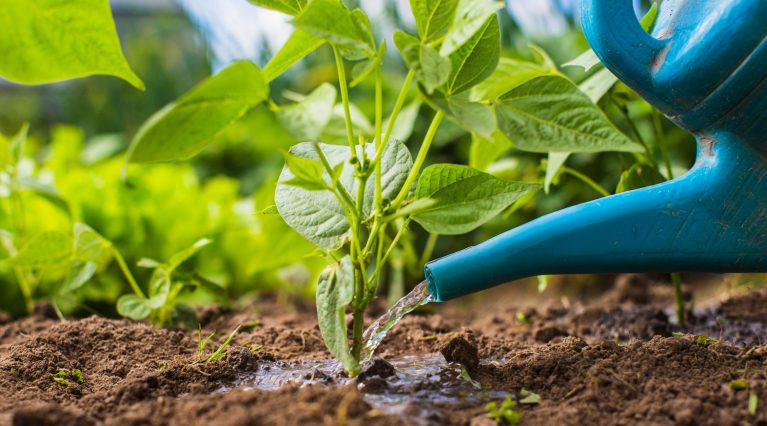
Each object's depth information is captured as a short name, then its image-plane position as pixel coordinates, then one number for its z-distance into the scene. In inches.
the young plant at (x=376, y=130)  24.3
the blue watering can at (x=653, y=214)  29.1
